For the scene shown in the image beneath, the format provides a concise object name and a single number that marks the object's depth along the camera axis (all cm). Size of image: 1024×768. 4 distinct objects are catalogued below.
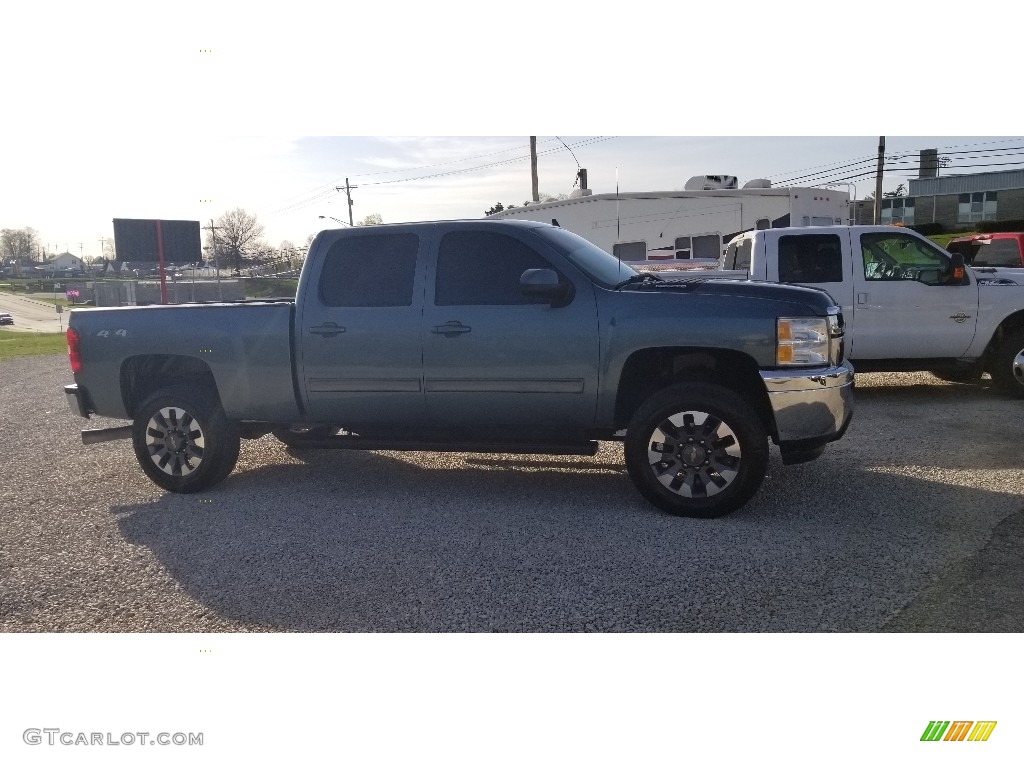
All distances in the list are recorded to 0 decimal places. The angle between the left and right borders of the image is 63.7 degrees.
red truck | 1102
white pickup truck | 872
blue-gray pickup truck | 480
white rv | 1337
